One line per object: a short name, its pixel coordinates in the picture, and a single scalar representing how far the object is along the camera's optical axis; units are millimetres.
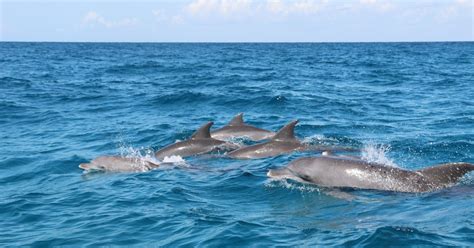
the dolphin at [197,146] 17484
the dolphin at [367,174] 11859
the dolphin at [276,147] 17000
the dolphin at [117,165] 15742
